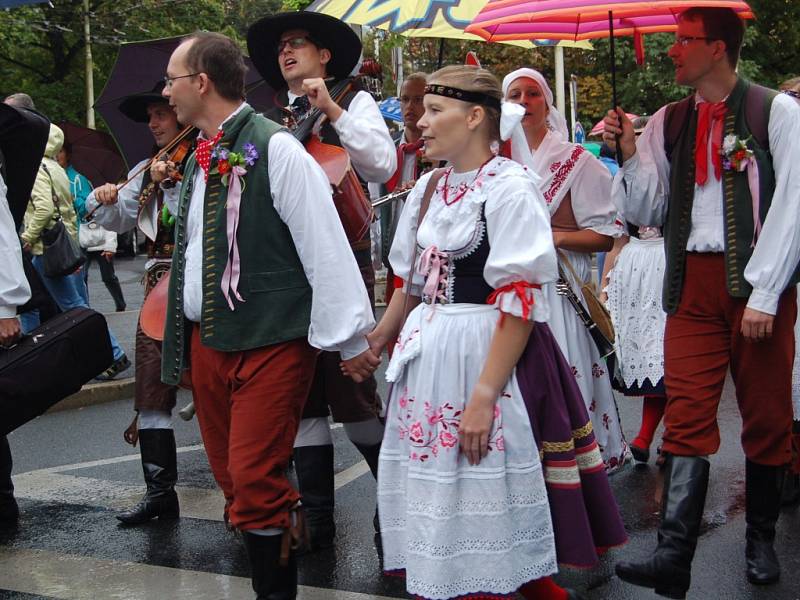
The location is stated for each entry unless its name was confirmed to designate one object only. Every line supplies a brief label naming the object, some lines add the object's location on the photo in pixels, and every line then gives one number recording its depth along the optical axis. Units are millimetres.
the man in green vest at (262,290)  3707
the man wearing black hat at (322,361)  4855
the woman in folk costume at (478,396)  3316
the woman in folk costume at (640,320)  6305
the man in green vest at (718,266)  4047
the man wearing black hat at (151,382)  5289
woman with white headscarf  5145
